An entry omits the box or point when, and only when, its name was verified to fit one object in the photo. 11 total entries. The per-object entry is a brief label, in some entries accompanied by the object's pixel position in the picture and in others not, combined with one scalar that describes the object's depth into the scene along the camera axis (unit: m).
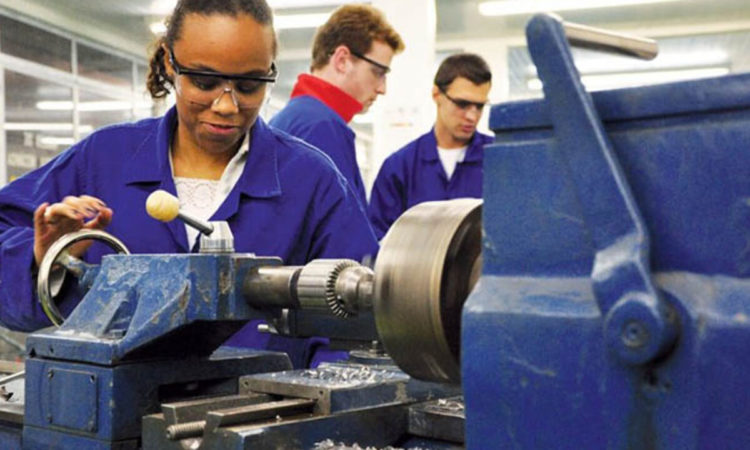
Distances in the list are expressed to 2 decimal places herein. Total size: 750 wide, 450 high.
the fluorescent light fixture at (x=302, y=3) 6.42
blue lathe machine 0.48
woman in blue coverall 1.30
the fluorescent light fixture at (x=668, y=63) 8.14
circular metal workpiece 0.63
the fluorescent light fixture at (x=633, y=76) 8.70
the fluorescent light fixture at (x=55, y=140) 6.19
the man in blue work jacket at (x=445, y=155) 2.83
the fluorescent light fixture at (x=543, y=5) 6.35
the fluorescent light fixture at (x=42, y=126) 5.76
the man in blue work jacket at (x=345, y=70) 2.21
